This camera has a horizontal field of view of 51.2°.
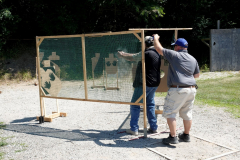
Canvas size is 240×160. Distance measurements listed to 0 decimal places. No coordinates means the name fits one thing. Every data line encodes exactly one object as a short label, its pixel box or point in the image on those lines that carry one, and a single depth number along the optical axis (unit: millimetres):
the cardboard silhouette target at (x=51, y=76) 6094
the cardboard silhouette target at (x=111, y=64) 5238
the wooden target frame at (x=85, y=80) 4840
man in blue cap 4328
